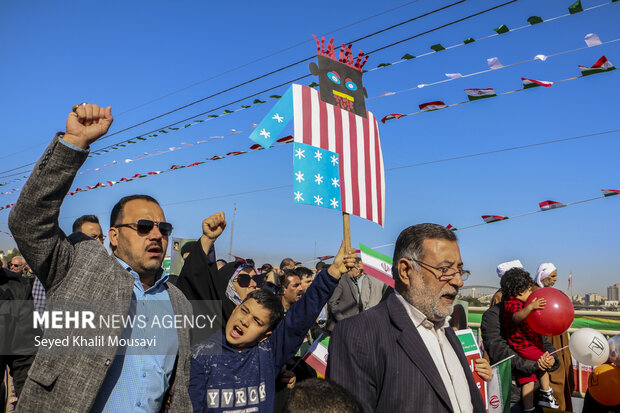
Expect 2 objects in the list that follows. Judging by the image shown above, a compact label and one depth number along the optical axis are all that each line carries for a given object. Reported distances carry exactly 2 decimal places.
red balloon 5.18
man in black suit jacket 2.44
